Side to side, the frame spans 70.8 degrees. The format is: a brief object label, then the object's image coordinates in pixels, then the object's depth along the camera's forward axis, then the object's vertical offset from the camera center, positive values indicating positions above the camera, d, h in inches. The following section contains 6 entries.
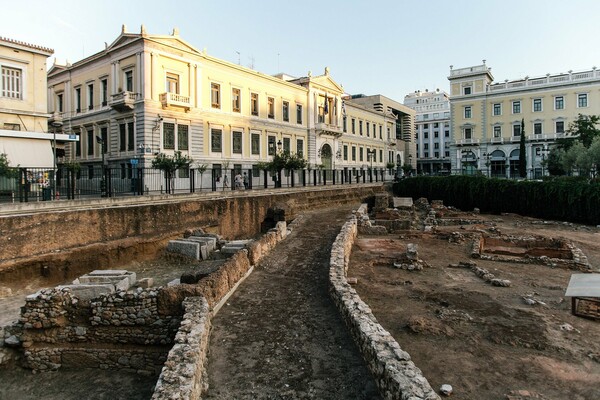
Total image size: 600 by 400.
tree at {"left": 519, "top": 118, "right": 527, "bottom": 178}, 2194.4 +182.8
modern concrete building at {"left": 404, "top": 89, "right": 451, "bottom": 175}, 3772.1 +487.1
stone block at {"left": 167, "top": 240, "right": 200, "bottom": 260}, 603.2 -74.6
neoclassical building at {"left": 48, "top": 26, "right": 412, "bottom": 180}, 1208.8 +303.2
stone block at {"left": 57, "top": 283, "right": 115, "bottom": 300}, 371.2 -81.7
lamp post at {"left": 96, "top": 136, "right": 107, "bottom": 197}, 682.9 +20.9
